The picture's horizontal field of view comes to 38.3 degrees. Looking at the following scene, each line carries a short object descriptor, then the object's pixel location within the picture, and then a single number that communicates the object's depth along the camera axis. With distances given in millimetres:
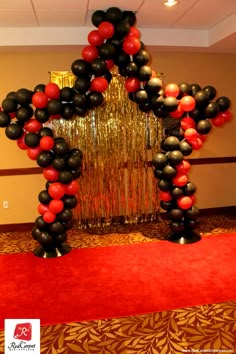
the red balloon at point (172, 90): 3714
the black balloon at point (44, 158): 3486
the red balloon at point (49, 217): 3627
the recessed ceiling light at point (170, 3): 3428
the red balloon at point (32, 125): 3529
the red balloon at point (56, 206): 3594
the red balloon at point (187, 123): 3826
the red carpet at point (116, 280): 2738
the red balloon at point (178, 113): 3792
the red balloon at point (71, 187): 3646
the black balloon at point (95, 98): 3605
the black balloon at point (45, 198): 3646
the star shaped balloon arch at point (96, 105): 3510
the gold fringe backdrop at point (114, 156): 4531
